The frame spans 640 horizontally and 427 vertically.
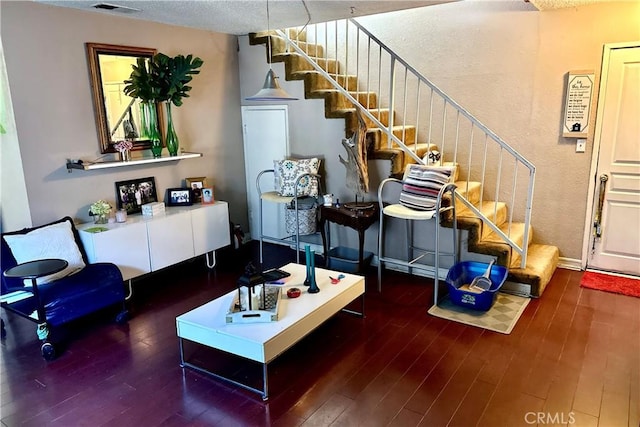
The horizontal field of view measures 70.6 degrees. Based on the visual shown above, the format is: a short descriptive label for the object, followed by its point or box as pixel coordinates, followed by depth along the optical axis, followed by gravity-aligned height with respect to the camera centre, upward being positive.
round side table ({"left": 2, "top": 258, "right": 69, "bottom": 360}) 2.91 -0.93
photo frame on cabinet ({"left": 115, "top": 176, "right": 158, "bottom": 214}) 4.14 -0.64
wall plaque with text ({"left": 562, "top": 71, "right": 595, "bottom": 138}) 3.96 +0.12
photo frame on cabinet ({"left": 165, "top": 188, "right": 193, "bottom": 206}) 4.50 -0.71
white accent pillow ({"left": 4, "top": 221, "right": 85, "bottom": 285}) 3.28 -0.88
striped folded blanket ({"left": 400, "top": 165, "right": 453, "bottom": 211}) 3.63 -0.53
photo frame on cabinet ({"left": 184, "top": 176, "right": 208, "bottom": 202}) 4.66 -0.63
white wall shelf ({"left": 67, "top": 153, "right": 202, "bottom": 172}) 3.70 -0.32
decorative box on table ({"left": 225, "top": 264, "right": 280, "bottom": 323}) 2.63 -1.08
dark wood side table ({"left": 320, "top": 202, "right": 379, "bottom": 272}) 4.02 -0.85
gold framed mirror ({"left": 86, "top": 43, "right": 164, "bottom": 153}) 3.83 +0.26
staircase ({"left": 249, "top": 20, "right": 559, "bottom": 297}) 3.82 -0.11
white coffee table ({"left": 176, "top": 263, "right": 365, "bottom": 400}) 2.49 -1.16
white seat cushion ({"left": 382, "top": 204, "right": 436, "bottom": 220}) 3.51 -0.72
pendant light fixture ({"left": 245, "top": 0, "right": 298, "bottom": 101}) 3.47 +0.23
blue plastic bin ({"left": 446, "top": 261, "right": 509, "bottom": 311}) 3.47 -1.30
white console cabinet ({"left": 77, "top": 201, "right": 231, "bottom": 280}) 3.67 -1.00
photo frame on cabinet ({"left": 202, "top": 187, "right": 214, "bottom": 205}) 4.61 -0.73
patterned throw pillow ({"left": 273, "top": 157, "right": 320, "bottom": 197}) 4.55 -0.55
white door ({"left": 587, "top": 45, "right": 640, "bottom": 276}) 3.82 -0.42
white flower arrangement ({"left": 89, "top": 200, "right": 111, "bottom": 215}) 3.81 -0.69
